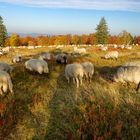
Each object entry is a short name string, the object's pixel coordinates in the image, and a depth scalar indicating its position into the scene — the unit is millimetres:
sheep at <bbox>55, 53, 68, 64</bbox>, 11653
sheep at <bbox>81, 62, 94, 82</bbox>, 7988
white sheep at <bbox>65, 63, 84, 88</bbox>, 7437
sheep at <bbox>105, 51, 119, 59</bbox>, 15659
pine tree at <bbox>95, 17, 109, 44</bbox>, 44384
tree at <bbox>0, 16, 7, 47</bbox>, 38267
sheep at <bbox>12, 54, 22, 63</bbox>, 14684
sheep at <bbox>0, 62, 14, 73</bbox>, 8847
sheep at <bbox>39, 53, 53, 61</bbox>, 15029
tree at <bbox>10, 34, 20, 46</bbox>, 63040
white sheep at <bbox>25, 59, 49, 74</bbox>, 9035
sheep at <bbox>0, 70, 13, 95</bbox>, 5834
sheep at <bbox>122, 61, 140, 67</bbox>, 7803
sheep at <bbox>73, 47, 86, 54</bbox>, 20571
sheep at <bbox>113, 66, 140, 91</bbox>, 6301
